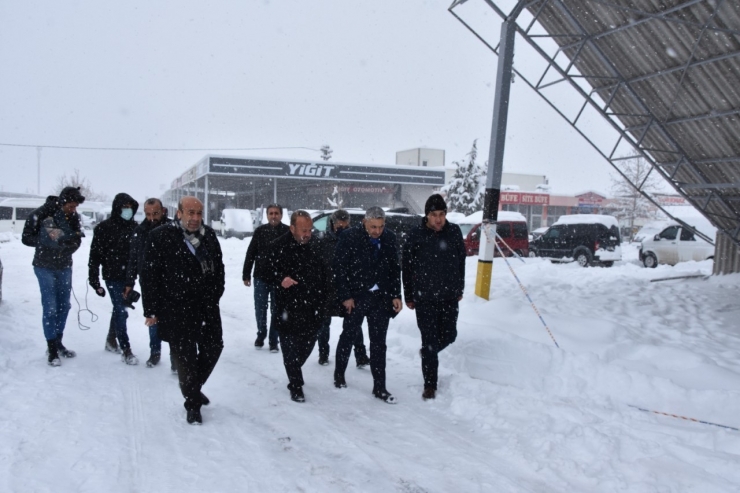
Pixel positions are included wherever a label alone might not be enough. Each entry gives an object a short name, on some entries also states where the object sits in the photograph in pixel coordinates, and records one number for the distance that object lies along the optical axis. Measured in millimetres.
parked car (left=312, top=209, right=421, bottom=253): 14132
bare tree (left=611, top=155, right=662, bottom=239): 42500
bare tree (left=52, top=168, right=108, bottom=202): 63556
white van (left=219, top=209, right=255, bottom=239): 29906
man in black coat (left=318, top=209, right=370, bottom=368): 5898
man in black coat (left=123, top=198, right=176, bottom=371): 5529
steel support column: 8000
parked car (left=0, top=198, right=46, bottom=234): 30234
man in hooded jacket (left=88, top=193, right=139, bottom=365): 5793
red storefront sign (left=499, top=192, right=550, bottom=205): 49188
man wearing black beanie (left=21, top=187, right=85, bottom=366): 5520
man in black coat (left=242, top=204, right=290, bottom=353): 6574
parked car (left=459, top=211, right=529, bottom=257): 19969
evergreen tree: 40281
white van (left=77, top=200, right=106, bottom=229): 42969
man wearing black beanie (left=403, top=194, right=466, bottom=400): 4996
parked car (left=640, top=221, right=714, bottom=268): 18469
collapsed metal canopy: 7590
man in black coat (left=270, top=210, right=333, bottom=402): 4801
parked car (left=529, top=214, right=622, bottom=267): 19062
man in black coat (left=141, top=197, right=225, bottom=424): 4160
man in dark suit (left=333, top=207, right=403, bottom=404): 4996
